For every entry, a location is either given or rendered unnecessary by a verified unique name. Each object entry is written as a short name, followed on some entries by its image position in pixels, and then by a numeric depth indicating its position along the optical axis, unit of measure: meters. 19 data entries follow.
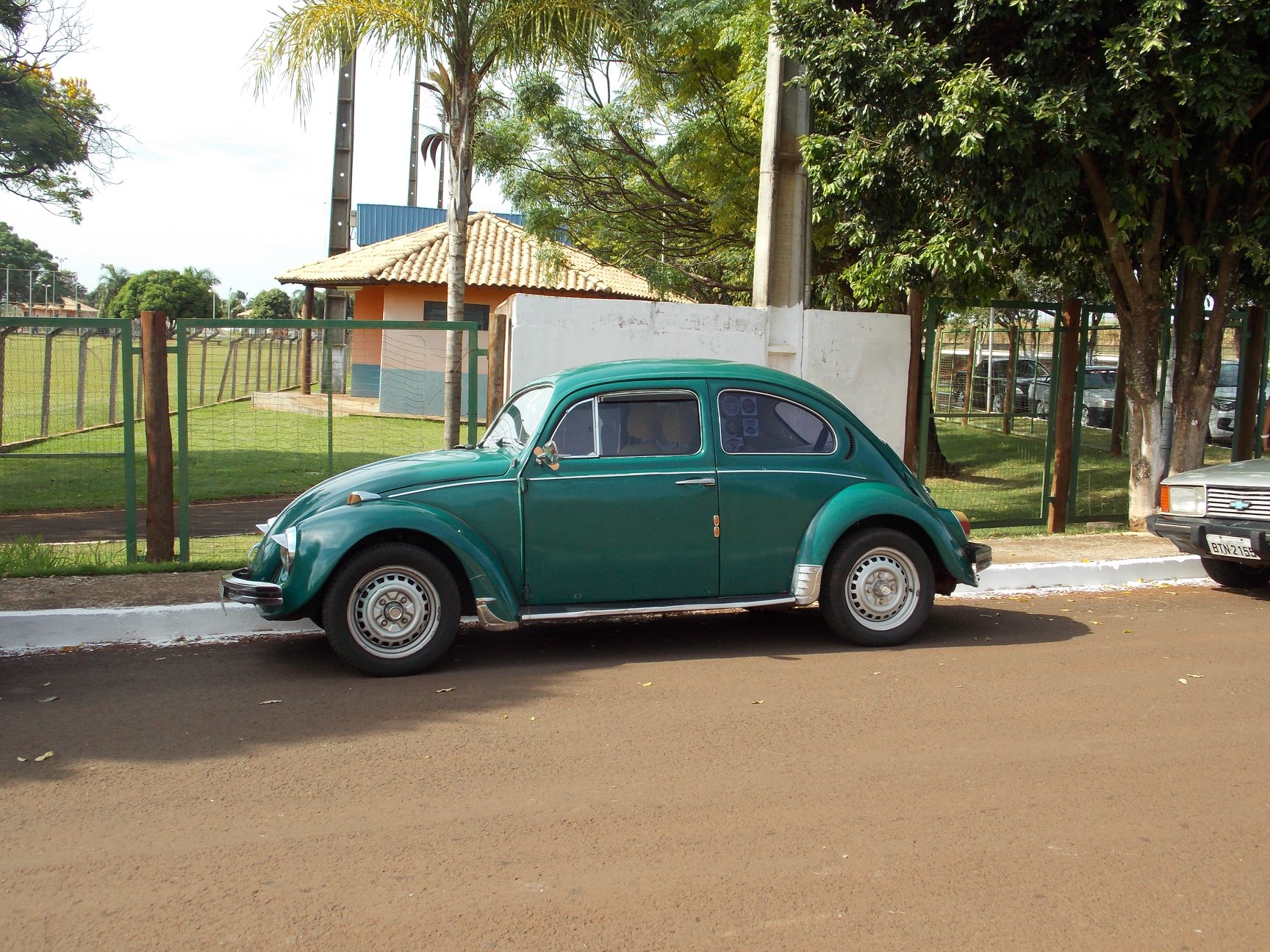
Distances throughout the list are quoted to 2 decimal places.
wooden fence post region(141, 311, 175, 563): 8.31
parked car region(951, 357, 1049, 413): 11.62
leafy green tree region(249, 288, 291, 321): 64.56
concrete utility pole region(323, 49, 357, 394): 24.19
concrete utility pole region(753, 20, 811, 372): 10.45
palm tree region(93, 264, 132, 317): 72.94
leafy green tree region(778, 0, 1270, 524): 8.84
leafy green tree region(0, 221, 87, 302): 52.53
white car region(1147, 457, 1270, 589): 8.16
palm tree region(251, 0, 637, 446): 11.30
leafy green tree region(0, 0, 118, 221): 16.80
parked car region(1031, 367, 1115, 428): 16.50
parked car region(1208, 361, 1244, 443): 21.73
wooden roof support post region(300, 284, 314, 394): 13.98
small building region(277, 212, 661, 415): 25.81
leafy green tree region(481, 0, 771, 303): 14.69
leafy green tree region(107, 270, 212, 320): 56.84
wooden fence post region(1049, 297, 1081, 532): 10.88
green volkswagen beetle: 5.98
